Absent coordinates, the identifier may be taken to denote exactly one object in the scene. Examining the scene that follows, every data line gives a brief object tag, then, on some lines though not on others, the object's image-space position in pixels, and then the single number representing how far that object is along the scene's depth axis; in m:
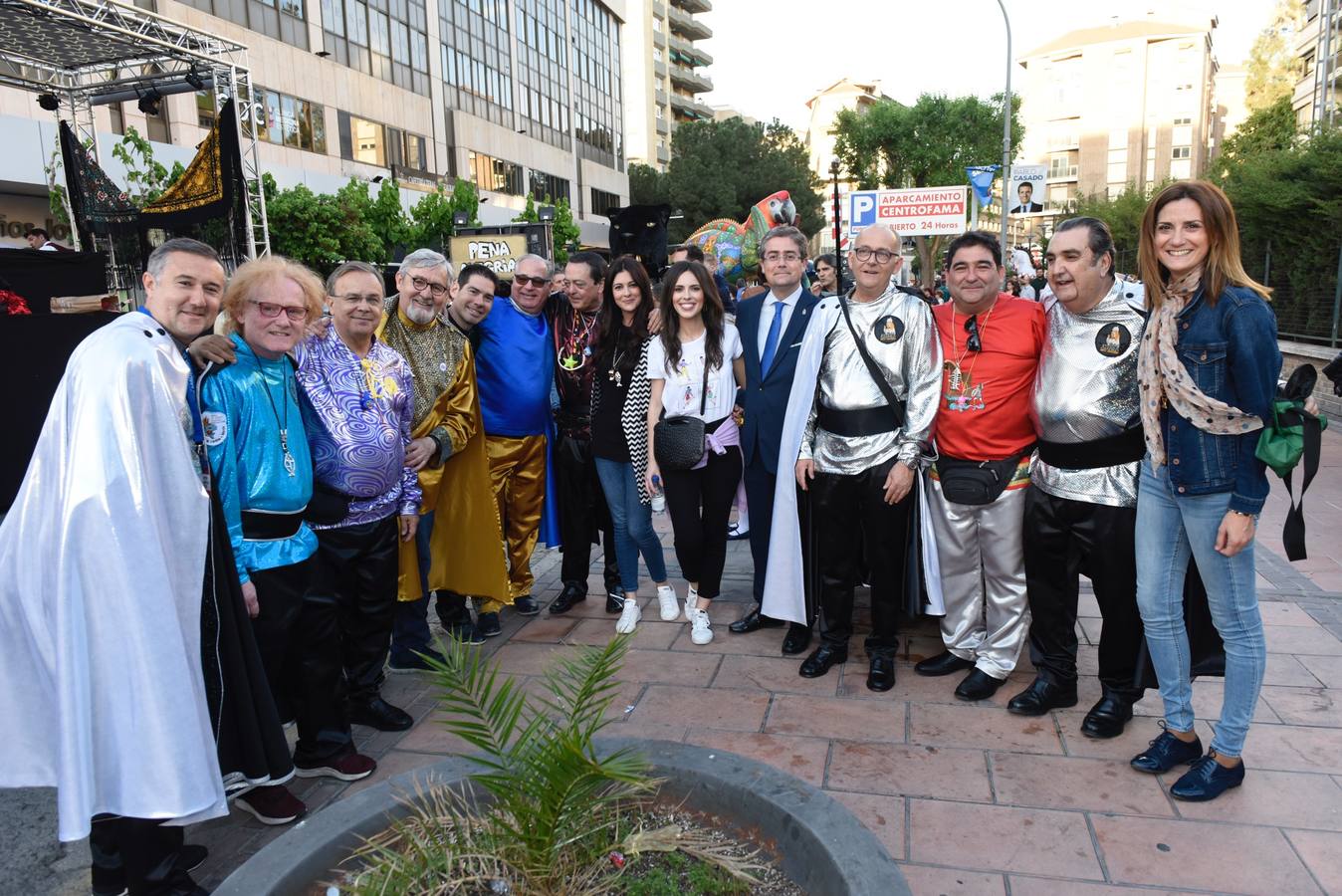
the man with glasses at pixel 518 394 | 4.59
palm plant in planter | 1.86
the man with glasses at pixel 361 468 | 3.18
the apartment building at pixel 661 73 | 63.09
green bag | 2.50
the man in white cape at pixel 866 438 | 3.61
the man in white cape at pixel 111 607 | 2.17
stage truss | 10.16
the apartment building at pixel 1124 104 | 70.38
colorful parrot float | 7.95
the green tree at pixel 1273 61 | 35.69
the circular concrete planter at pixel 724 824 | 1.85
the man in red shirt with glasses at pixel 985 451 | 3.43
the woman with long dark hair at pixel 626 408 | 4.43
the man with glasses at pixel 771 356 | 4.06
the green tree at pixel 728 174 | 47.84
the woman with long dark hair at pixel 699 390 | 4.20
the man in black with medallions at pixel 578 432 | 4.61
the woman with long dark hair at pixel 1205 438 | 2.62
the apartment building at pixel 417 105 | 20.48
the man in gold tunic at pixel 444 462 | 4.08
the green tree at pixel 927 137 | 44.59
